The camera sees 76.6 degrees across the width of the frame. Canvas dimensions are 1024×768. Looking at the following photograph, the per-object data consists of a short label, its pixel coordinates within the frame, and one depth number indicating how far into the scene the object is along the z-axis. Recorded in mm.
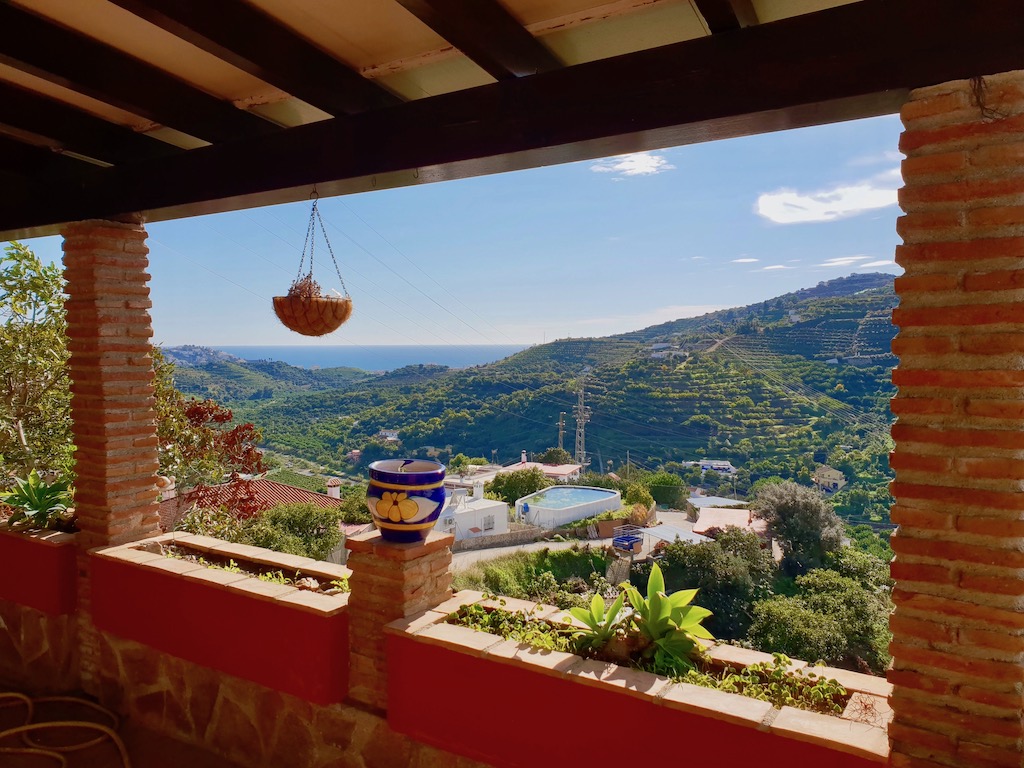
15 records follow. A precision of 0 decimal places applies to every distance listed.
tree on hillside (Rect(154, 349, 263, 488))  7109
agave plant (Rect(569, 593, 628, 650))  2119
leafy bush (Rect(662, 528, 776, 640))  7688
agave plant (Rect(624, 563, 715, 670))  2074
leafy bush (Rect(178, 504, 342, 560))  7461
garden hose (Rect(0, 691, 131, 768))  2938
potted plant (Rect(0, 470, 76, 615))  3445
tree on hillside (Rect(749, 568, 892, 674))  5668
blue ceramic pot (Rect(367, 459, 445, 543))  2400
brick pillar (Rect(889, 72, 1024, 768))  1444
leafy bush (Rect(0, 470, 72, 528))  3752
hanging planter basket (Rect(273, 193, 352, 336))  2762
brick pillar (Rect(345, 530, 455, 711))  2424
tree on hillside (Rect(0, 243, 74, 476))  6125
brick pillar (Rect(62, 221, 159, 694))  3330
